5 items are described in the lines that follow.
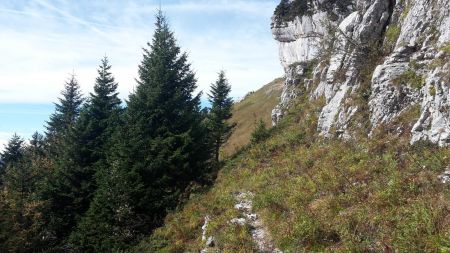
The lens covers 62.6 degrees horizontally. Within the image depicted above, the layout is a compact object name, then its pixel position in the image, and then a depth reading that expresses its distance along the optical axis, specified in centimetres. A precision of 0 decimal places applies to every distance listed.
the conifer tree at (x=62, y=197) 2681
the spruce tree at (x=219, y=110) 3725
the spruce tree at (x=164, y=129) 2316
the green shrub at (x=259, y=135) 2913
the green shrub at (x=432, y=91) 1427
